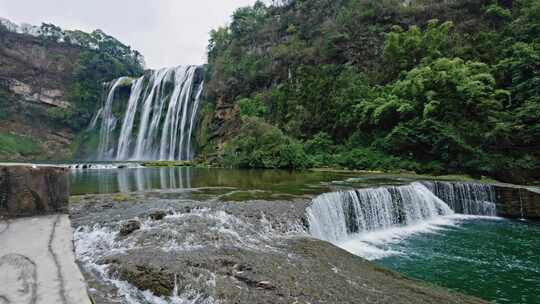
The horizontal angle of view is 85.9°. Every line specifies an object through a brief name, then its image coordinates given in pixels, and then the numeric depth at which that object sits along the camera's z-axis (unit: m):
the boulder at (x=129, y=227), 5.42
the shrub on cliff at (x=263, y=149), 17.09
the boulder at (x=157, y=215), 6.08
